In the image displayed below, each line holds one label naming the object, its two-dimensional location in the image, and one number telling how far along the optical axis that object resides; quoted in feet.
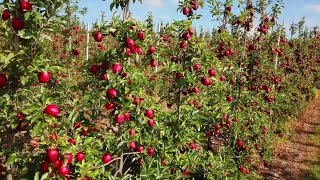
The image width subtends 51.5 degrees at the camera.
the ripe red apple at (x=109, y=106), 11.30
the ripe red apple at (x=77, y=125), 11.60
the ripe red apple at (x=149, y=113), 11.99
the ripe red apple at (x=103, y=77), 11.41
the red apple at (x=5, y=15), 8.35
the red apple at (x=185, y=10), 15.34
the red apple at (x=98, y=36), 11.52
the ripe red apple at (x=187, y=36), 14.96
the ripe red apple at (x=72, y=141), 10.05
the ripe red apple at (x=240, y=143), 22.00
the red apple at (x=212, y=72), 15.23
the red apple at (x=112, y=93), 11.02
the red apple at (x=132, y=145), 12.25
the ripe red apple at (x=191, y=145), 16.95
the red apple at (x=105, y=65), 11.52
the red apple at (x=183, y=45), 15.03
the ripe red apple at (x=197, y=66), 14.97
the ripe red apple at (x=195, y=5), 15.49
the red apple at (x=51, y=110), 8.09
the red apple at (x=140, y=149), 12.95
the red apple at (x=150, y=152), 13.06
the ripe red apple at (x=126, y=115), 11.41
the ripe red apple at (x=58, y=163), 8.52
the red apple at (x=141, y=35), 11.14
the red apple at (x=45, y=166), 8.70
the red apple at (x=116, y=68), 11.02
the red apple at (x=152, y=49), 12.50
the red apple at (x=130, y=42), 10.99
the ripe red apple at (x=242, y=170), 20.66
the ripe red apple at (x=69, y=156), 8.62
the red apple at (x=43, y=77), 8.27
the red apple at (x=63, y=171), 8.63
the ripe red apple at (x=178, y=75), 15.38
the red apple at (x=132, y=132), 12.26
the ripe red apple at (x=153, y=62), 12.97
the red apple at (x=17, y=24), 8.19
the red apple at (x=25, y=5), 8.10
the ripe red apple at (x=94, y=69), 11.52
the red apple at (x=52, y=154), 8.22
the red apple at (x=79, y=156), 9.76
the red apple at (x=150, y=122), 12.45
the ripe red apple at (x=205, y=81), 15.05
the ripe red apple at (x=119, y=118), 11.20
